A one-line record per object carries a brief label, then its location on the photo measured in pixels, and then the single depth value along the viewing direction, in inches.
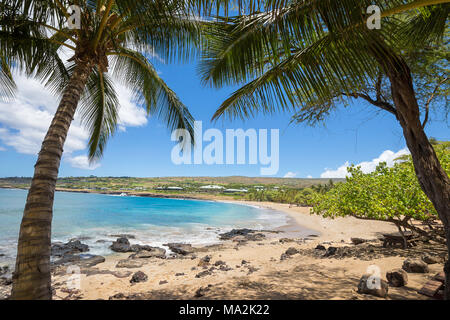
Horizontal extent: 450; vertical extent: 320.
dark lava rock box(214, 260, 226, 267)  303.0
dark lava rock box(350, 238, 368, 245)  340.8
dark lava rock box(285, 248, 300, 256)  331.6
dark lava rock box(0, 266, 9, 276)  292.4
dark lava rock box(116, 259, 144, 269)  311.5
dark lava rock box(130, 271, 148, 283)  243.4
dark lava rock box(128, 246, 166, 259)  372.4
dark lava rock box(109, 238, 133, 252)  426.8
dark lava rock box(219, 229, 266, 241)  578.9
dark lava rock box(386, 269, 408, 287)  157.3
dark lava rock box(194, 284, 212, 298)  170.1
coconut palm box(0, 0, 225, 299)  88.4
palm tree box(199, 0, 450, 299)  78.7
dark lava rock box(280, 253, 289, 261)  306.9
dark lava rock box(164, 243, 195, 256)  411.0
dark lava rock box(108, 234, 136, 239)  588.7
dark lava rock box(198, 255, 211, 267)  305.9
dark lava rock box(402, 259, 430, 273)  178.5
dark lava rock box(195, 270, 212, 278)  245.8
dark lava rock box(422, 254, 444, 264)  199.4
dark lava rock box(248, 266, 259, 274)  248.5
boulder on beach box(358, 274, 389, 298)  138.5
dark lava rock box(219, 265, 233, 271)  269.0
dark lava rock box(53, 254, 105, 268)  335.0
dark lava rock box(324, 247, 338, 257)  283.4
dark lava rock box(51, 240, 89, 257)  397.0
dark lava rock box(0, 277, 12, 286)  249.0
